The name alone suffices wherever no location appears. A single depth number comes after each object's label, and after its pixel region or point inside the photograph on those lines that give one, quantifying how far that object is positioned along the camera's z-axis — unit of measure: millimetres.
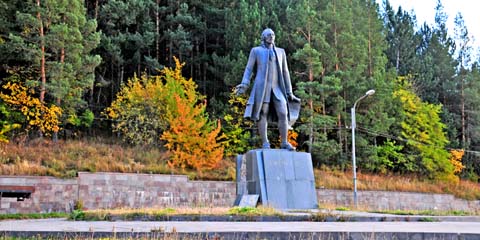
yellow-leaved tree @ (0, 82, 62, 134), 29844
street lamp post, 28438
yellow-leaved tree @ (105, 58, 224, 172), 30109
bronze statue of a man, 14445
